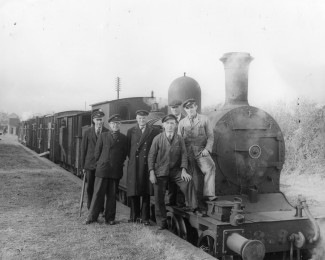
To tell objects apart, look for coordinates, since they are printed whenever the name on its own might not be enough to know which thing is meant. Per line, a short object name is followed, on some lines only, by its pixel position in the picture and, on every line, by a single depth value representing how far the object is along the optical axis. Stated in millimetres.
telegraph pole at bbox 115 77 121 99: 32838
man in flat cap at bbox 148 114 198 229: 5348
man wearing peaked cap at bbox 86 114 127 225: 5902
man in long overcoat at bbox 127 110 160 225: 5836
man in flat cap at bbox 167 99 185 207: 5734
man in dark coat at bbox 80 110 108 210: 6402
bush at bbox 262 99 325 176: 12469
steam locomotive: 4637
